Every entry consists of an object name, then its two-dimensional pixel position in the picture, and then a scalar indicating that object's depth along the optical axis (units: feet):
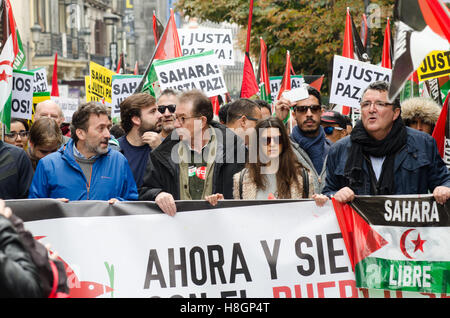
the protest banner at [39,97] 36.50
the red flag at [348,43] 38.48
